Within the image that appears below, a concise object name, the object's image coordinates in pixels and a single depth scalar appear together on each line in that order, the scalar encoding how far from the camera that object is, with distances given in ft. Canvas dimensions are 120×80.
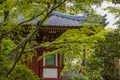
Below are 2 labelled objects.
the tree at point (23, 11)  26.30
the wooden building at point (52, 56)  49.26
